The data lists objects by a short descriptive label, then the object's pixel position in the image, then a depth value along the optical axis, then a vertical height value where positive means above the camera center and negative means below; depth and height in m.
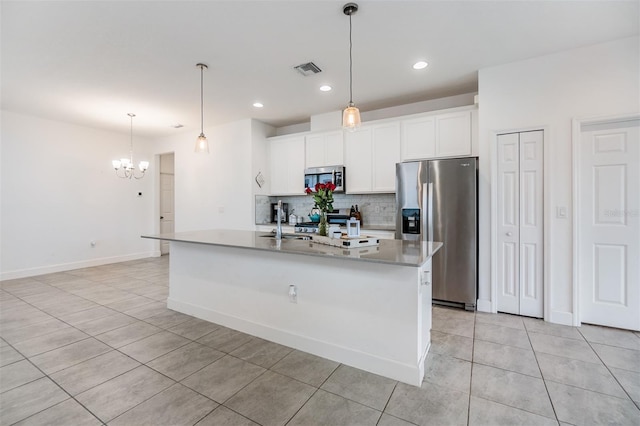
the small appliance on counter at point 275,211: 5.64 +0.02
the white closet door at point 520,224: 3.11 -0.14
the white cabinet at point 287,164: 5.18 +0.86
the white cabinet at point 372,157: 4.29 +0.82
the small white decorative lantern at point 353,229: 2.49 -0.15
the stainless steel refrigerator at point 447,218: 3.33 -0.07
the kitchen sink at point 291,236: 2.96 -0.25
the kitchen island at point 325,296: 2.01 -0.70
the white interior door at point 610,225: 2.77 -0.13
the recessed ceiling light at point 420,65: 3.17 +1.61
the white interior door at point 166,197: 7.16 +0.38
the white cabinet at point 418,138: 3.97 +1.02
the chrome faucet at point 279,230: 2.91 -0.18
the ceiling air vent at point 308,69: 3.21 +1.61
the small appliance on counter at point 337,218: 4.79 -0.10
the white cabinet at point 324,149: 4.75 +1.04
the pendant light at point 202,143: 3.24 +0.78
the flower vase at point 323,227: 2.63 -0.14
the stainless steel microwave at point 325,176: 4.67 +0.59
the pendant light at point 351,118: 2.44 +0.78
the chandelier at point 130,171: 5.70 +0.88
